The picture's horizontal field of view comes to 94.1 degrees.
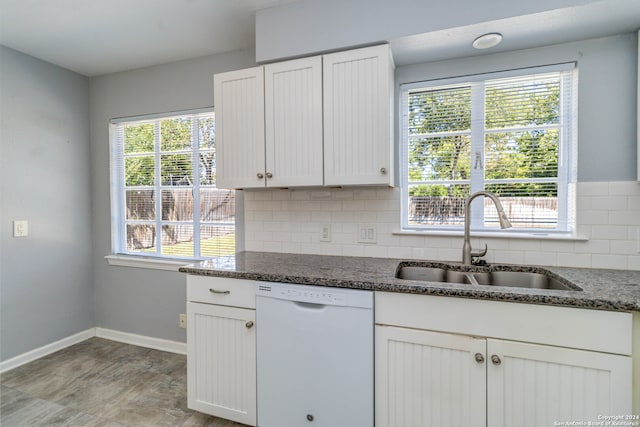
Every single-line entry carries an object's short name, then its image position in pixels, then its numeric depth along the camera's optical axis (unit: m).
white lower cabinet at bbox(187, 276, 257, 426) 1.59
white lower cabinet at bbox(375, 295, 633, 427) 1.12
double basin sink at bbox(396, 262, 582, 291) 1.63
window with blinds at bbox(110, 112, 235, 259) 2.54
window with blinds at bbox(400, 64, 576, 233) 1.74
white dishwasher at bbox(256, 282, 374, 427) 1.39
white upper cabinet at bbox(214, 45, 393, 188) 1.68
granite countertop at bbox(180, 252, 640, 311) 1.14
